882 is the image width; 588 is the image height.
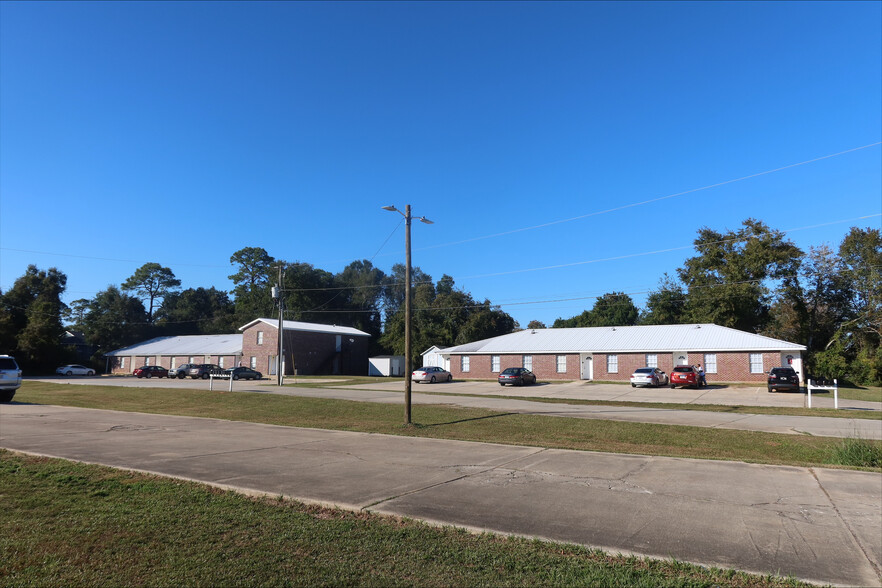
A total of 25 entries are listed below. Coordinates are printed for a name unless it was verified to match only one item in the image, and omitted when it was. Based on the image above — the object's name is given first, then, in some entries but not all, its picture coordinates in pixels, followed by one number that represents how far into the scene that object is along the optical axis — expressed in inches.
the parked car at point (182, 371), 2054.6
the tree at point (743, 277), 2151.8
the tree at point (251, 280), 3415.4
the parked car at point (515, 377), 1636.3
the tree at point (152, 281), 3833.7
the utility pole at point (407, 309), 714.8
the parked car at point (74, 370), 2493.8
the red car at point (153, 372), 2167.8
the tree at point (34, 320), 2412.6
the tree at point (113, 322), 3134.8
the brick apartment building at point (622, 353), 1638.8
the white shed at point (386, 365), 2551.4
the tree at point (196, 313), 3745.1
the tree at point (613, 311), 3255.4
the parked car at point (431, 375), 1769.4
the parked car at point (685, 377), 1477.6
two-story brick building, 2333.9
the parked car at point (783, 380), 1334.9
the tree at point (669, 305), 2519.7
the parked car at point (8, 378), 920.3
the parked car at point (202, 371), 2005.3
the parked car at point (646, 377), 1525.6
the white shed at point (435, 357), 2365.9
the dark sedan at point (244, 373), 1940.2
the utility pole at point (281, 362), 1528.1
